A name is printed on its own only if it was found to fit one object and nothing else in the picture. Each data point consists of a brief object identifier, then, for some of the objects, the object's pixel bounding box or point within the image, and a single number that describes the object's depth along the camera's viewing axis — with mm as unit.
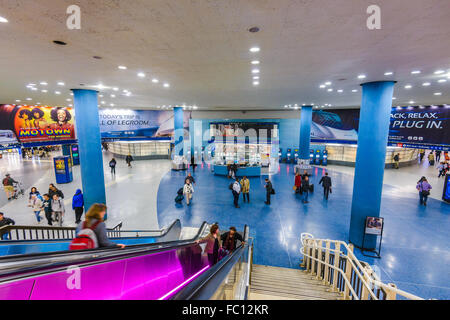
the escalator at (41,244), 3402
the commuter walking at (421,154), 24312
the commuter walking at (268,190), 9793
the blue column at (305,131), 16812
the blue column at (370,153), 6547
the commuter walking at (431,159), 21688
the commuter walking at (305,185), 10177
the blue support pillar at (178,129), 17922
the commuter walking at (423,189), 9859
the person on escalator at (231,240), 5230
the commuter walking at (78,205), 7820
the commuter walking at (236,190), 9398
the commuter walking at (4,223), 4758
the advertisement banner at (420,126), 12750
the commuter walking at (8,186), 10195
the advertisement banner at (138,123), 21031
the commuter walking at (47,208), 7480
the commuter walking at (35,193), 7995
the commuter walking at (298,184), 11331
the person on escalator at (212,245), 4730
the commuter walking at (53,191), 8173
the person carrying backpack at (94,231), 3084
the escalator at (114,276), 1814
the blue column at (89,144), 8328
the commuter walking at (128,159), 19095
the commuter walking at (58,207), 7504
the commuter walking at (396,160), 18844
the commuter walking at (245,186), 10062
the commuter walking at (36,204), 7828
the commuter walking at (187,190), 9828
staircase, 3736
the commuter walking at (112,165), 15207
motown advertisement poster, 15602
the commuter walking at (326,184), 10656
